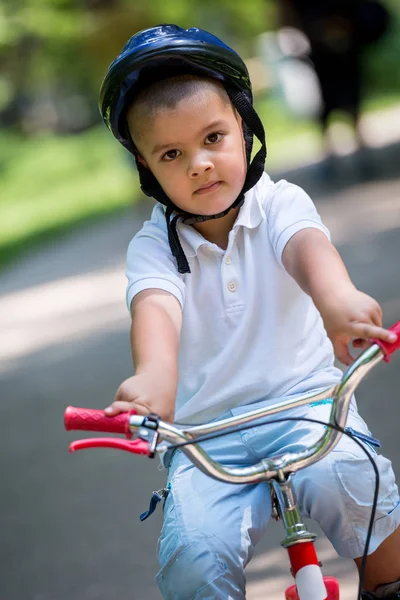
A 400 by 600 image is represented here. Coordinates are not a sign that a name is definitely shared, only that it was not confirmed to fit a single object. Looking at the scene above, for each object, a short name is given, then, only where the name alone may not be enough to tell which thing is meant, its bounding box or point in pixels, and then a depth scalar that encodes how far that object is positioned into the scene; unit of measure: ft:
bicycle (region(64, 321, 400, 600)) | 11.26
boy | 13.18
